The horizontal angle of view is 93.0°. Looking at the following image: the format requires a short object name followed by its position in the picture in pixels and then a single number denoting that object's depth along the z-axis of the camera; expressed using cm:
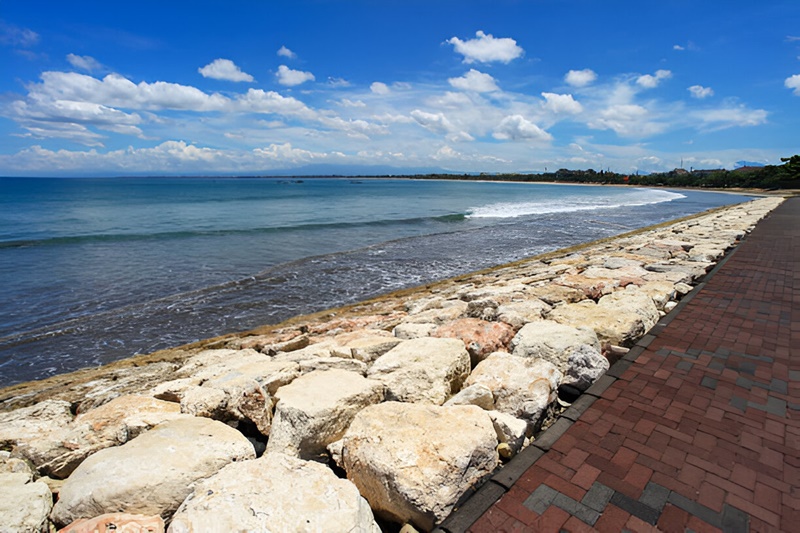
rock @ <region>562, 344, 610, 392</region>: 350
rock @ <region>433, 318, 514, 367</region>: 409
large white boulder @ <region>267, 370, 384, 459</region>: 263
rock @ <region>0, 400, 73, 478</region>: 270
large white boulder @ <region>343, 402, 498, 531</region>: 213
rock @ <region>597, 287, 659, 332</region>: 474
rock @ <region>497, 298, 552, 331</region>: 480
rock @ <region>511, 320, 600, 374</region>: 371
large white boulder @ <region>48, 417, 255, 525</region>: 205
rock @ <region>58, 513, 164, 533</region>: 184
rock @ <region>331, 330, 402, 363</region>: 421
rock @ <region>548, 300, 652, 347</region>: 427
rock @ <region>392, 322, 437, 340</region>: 472
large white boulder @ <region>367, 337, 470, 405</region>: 326
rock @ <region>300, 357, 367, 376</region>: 377
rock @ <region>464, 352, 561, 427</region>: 298
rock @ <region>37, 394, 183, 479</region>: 270
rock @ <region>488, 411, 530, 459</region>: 267
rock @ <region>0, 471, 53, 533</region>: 191
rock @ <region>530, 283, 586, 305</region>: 585
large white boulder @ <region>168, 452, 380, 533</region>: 180
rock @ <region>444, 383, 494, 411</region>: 302
